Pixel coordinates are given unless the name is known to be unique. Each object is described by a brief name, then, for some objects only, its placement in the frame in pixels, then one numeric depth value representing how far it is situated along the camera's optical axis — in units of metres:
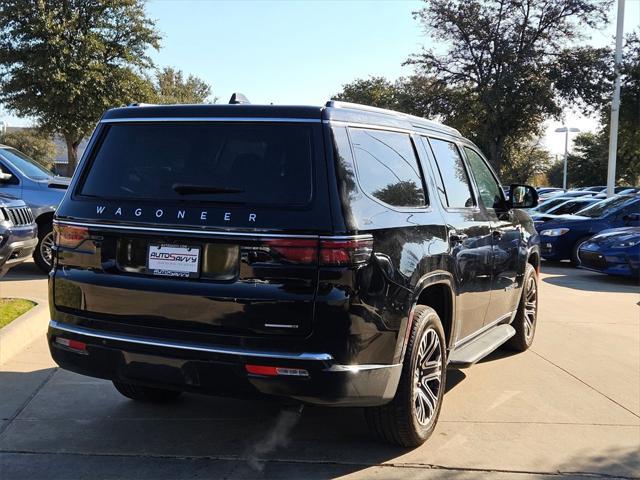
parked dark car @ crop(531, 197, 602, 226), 16.30
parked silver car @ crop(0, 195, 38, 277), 6.57
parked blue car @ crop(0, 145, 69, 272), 9.51
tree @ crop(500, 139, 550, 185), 68.94
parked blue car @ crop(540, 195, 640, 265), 13.27
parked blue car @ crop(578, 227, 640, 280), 10.95
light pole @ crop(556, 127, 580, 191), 42.36
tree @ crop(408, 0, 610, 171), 27.14
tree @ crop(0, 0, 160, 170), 22.03
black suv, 3.15
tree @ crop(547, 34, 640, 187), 22.97
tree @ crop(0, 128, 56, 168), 62.53
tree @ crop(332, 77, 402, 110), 56.94
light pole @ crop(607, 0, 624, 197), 20.80
